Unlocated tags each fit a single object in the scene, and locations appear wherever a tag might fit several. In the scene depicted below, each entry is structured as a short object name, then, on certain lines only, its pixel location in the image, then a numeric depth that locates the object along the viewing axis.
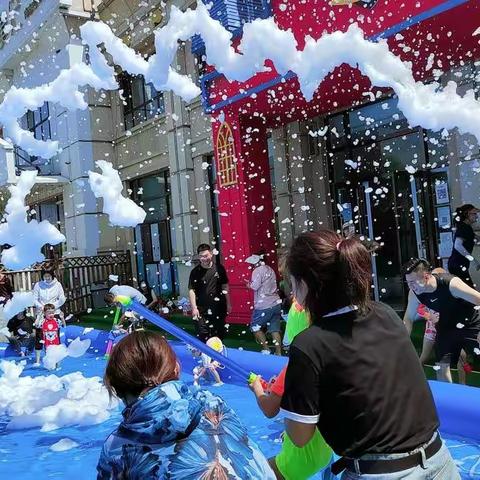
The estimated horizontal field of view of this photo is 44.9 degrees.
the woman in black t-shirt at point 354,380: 1.73
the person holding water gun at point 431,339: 5.19
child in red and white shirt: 9.12
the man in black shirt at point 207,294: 7.54
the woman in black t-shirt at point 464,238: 6.96
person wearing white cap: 7.70
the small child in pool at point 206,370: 7.14
